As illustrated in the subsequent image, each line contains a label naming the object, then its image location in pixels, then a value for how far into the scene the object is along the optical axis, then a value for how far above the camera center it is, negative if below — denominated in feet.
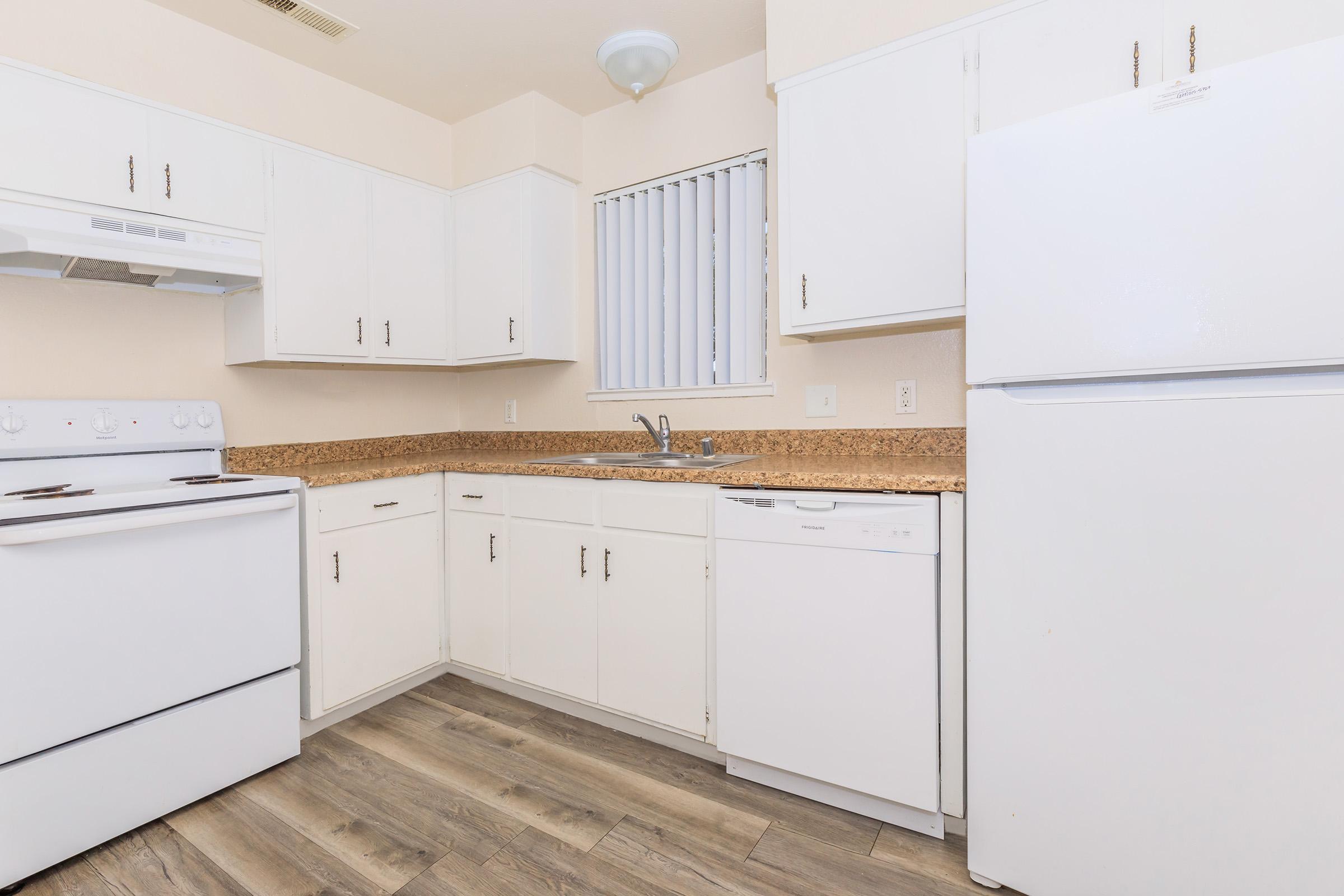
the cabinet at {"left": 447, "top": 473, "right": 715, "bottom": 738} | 6.36 -1.80
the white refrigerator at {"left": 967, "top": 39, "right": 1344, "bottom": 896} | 3.57 -0.42
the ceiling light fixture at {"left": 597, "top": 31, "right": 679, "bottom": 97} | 7.36 +4.44
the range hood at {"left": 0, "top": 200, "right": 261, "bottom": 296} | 5.67 +1.82
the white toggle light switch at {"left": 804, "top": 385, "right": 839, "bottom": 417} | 7.59 +0.32
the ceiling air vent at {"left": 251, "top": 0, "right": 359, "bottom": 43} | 7.04 +4.83
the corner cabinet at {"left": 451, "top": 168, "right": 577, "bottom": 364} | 9.16 +2.43
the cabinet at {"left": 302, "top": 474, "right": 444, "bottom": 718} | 6.91 -1.82
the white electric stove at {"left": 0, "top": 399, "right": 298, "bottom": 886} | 4.86 -1.67
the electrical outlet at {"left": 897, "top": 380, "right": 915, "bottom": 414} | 7.05 +0.34
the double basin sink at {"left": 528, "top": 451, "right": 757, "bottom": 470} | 7.65 -0.40
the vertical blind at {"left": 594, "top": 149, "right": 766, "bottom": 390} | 8.29 +2.13
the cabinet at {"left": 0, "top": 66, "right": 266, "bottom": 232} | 5.87 +2.90
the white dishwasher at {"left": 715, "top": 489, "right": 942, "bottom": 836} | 5.09 -1.90
